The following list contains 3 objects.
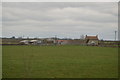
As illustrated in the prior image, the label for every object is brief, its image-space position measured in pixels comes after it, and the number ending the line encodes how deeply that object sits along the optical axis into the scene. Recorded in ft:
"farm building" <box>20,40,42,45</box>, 376.68
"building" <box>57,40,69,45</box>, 408.61
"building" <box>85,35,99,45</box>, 376.07
